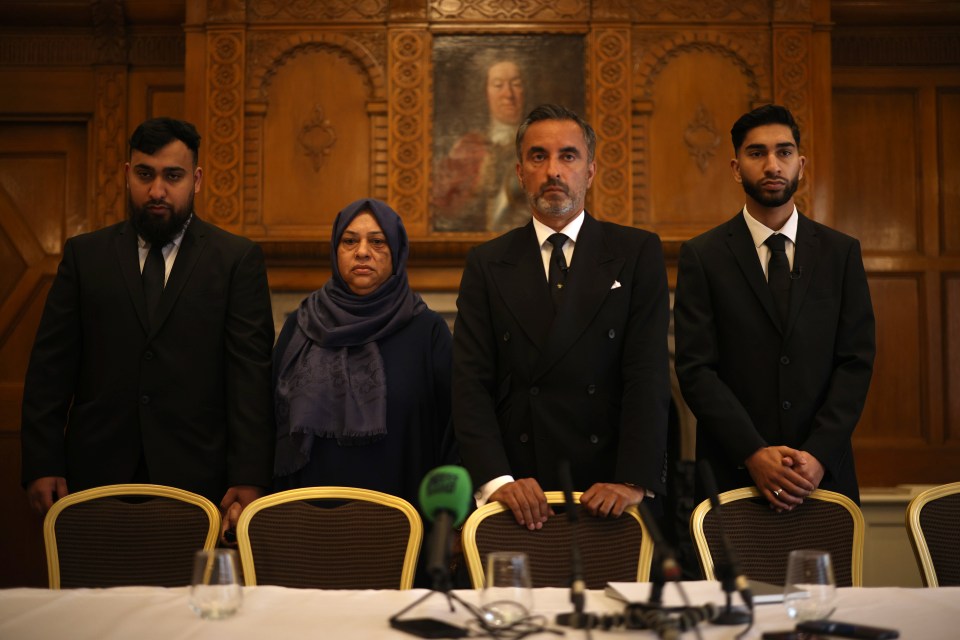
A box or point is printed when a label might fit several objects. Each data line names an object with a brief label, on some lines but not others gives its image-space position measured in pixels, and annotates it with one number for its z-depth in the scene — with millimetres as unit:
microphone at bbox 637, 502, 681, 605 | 1466
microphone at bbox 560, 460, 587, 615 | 1545
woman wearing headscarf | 2836
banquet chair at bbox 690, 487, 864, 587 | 2350
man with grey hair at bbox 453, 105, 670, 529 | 2594
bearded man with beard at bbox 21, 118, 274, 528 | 2926
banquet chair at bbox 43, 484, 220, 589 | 2371
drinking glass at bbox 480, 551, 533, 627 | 1604
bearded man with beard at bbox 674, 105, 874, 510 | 2750
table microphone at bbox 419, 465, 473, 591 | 1368
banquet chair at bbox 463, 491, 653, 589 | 2262
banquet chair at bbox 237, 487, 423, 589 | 2303
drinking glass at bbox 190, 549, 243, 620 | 1669
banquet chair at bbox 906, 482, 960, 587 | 2295
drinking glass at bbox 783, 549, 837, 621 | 1641
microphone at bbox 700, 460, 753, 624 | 1595
